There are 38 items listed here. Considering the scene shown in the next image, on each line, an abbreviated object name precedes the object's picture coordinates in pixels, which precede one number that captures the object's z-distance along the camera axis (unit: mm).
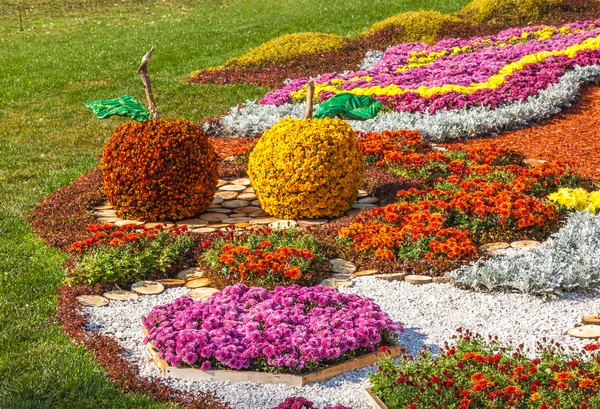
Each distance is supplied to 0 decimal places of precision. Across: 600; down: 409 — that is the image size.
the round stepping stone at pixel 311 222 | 9078
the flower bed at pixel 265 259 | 7355
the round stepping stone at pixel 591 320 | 6604
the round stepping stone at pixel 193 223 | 9180
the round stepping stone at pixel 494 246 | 8117
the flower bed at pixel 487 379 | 5043
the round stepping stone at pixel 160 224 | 9072
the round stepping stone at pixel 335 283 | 7451
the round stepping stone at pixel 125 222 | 9170
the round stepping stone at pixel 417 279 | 7453
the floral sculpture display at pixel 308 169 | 8906
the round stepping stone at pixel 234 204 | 9874
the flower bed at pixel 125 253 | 7547
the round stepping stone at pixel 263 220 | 9250
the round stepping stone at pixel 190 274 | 7762
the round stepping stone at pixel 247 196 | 10141
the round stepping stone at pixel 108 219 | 9336
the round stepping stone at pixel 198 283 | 7555
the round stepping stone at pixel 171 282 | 7590
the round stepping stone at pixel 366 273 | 7684
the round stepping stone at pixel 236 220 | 9320
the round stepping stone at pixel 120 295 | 7289
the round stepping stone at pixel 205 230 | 8938
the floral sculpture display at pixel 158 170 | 9023
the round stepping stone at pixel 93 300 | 7148
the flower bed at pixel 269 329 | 5855
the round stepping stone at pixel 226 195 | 10170
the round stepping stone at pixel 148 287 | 7410
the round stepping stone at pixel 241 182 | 10734
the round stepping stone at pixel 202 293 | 7293
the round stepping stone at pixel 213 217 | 9406
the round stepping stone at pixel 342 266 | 7806
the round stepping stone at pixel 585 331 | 6383
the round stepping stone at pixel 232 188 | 10438
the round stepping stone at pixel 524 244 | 8148
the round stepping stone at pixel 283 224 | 8938
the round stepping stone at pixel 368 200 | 9743
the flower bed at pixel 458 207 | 7949
